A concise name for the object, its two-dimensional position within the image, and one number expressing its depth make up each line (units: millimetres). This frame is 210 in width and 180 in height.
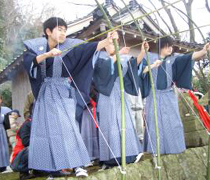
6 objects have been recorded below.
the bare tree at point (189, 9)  10366
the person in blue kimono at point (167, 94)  4289
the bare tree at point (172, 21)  11121
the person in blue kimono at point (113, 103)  3670
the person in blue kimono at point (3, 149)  4914
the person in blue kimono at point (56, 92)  2875
